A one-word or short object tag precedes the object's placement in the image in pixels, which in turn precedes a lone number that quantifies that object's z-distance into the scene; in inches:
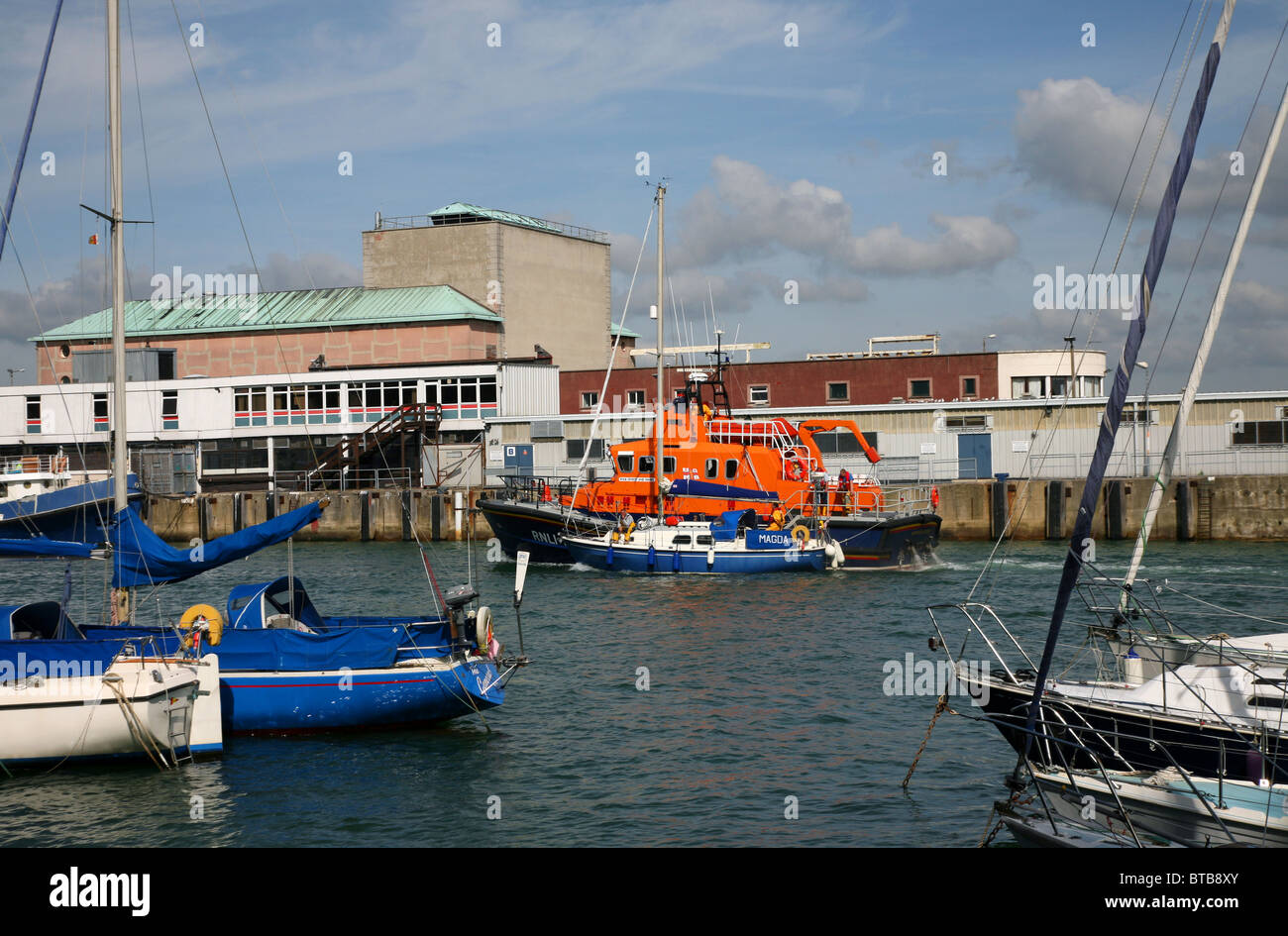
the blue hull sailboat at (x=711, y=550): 1285.7
